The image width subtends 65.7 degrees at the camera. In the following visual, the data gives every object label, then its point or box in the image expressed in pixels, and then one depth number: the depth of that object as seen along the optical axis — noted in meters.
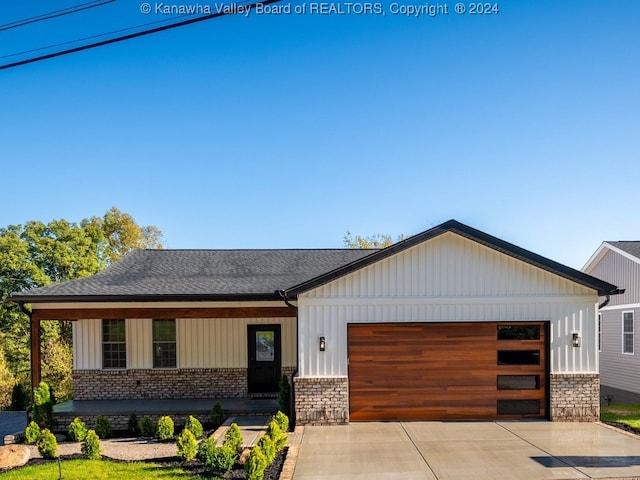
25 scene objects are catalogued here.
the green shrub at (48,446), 9.02
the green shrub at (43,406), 11.27
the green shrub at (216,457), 7.76
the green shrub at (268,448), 7.66
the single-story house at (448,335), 10.58
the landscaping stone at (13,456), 8.70
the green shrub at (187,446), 8.62
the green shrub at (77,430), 10.59
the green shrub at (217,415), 11.47
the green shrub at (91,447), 8.89
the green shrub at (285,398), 11.18
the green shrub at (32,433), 10.41
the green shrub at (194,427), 9.95
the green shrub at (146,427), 11.00
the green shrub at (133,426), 11.46
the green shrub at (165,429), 10.52
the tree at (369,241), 40.22
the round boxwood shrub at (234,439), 8.29
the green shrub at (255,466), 7.00
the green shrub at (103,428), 11.07
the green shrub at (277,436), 8.62
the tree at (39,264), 28.41
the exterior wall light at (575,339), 10.61
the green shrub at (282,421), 9.77
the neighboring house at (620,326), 15.71
